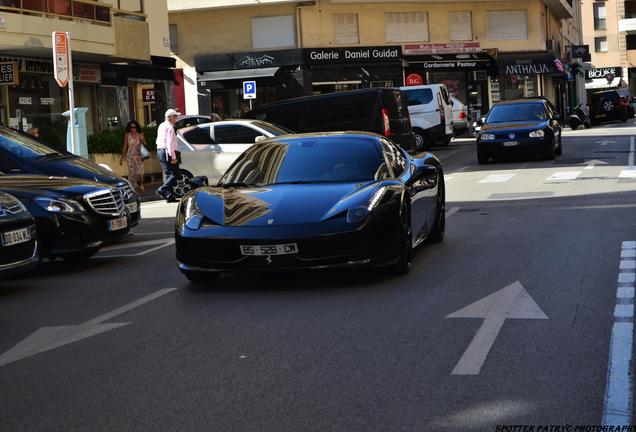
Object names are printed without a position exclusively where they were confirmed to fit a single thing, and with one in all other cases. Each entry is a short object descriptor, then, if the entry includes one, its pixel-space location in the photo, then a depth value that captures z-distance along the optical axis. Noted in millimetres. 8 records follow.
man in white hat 22359
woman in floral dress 26017
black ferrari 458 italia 9289
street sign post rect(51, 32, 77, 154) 21844
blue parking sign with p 35094
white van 38188
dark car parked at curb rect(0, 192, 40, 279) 9883
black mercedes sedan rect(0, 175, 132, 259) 11812
